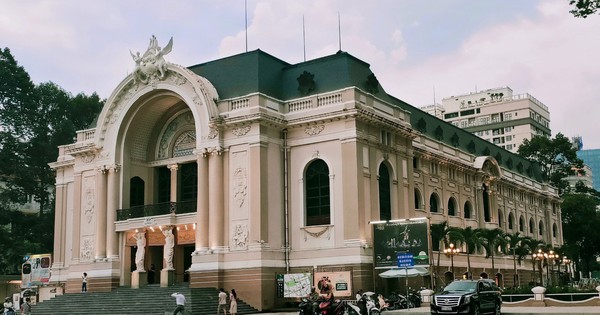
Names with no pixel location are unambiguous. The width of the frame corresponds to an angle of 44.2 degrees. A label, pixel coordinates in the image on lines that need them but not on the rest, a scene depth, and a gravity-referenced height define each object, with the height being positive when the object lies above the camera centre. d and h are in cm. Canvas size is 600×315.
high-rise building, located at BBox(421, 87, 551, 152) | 12100 +2367
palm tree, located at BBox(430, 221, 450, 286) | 4366 +150
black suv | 2645 -155
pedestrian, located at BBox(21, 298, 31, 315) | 3697 -213
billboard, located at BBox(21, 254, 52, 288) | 4791 -26
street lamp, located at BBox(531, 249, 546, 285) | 6078 -6
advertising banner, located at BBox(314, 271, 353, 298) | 3675 -109
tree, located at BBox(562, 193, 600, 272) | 8269 +367
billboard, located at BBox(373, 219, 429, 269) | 3653 +81
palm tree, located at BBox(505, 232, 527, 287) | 5619 +67
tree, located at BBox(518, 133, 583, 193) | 8488 +1130
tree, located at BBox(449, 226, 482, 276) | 4519 +116
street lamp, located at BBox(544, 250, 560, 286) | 6420 -37
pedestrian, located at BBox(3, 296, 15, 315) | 3435 -199
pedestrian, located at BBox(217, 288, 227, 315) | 3541 -187
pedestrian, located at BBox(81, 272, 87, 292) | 4391 -110
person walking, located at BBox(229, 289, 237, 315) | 3488 -204
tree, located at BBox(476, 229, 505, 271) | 5044 +118
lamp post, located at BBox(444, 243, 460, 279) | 4459 +33
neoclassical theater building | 3906 +496
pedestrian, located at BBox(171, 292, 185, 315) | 3175 -173
